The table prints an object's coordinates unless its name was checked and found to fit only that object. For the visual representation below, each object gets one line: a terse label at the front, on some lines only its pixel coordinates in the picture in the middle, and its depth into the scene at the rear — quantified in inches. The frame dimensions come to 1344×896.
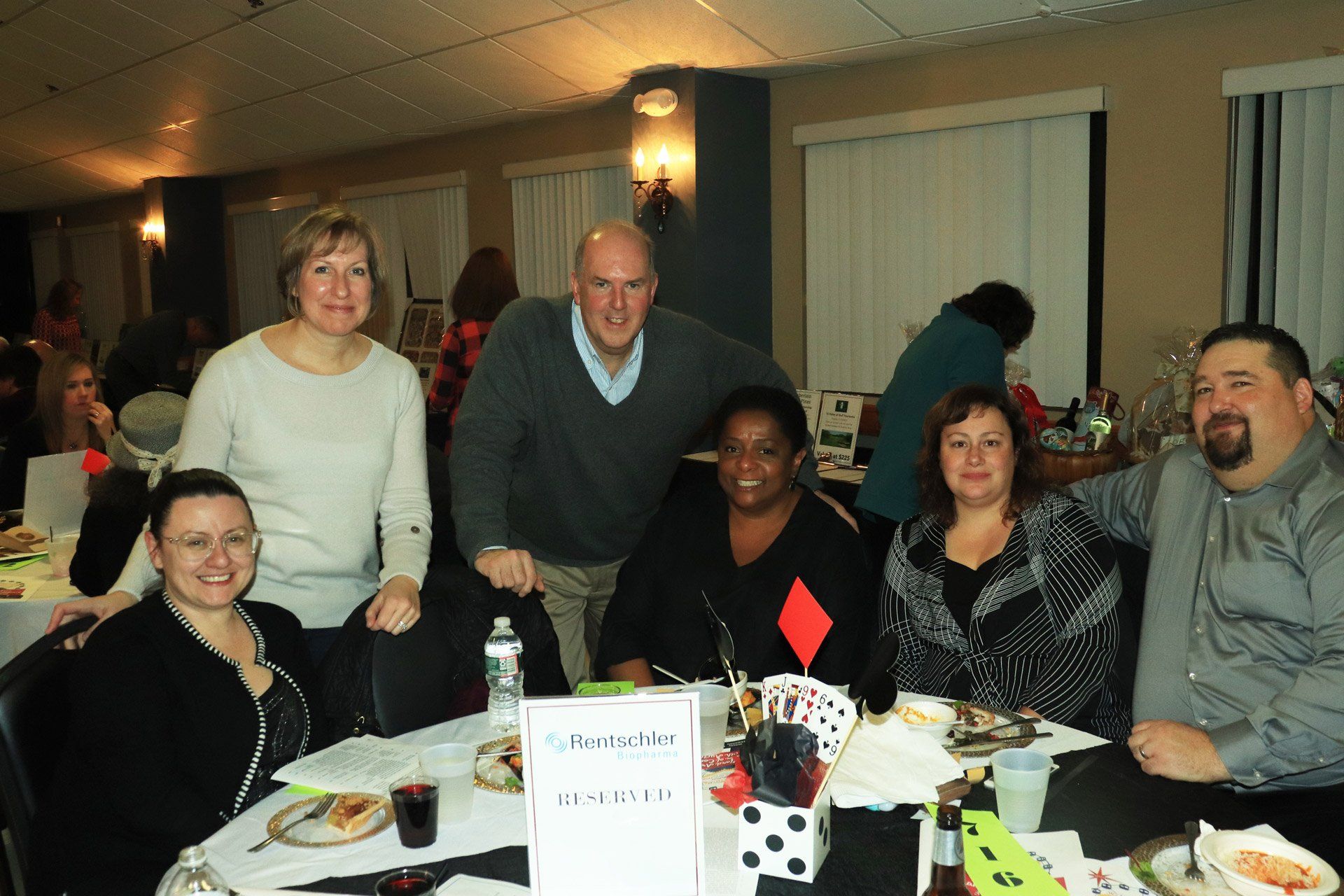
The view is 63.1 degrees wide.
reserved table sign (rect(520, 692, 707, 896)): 50.8
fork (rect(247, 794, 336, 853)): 62.0
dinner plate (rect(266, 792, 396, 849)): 59.9
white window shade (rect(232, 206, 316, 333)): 422.3
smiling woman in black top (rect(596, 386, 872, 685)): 96.9
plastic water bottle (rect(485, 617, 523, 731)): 78.1
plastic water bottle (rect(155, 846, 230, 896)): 45.3
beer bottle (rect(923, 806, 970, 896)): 43.8
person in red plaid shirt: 202.4
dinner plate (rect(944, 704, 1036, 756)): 69.2
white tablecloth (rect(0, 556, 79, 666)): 122.3
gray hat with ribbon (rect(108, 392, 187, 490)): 118.0
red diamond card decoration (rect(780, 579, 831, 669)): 59.1
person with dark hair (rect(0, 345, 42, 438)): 200.4
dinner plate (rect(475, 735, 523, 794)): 66.7
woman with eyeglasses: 67.1
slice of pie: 61.0
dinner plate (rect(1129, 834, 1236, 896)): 53.2
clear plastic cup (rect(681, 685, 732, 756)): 69.0
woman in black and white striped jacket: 88.6
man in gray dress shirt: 82.0
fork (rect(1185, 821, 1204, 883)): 55.1
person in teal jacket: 160.1
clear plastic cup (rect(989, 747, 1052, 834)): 58.3
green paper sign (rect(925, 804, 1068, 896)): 51.3
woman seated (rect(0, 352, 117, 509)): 164.2
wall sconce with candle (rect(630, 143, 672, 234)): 242.4
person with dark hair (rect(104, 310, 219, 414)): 313.4
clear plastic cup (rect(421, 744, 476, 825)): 61.6
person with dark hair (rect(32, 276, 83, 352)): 380.8
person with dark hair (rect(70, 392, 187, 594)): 113.3
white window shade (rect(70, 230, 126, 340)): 512.4
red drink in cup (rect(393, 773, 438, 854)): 58.3
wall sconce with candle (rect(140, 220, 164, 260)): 445.1
